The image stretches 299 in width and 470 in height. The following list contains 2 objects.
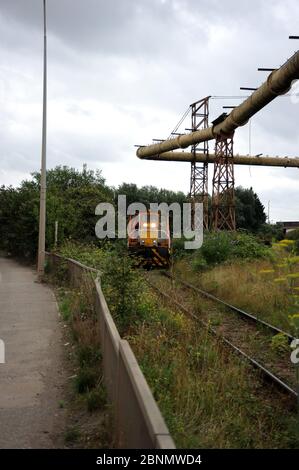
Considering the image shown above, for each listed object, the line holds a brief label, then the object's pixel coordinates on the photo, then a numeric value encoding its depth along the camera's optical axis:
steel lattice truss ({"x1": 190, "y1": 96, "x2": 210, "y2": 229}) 42.81
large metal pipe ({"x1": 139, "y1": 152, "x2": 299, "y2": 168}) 42.67
